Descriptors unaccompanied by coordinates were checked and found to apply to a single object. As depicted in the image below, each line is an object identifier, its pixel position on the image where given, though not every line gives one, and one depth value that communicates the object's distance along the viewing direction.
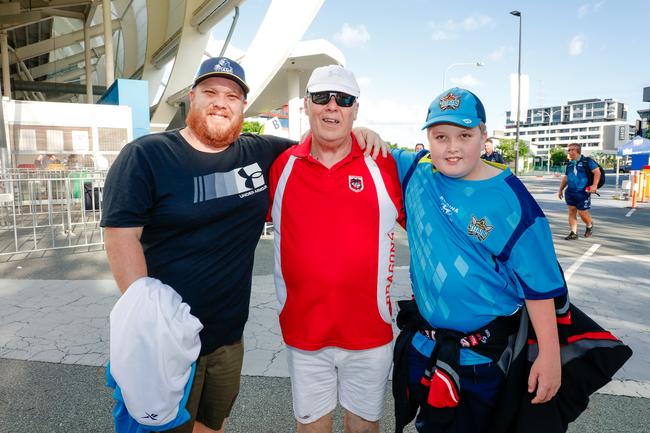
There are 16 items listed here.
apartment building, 160.38
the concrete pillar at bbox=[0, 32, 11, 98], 27.80
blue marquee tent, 20.86
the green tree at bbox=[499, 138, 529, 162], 78.44
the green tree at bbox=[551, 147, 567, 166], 106.47
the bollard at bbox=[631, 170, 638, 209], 16.12
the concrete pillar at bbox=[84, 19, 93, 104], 31.05
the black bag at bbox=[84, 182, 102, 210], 10.76
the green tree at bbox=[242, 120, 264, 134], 71.47
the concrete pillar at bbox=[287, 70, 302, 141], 30.44
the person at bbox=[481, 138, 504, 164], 10.95
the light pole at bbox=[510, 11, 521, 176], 20.69
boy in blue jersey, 1.91
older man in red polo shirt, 2.37
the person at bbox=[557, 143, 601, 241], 9.98
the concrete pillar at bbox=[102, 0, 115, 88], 23.30
